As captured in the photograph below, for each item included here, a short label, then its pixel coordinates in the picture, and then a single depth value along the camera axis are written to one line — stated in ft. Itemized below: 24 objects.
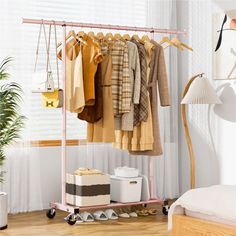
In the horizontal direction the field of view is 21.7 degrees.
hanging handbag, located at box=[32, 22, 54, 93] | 17.08
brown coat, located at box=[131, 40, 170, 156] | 18.47
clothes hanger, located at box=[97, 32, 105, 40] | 17.79
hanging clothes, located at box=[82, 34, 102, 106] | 17.01
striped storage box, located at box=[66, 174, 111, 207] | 17.49
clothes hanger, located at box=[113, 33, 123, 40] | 18.03
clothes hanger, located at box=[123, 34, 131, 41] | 18.35
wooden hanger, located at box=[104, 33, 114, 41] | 17.91
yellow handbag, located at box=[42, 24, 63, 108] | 17.35
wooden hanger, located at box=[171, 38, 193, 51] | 18.78
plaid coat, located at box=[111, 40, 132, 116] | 17.63
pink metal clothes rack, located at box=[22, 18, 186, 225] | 17.02
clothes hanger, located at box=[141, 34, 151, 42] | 18.67
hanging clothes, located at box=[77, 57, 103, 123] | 17.46
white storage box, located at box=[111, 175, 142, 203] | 18.58
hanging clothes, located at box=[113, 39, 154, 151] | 18.19
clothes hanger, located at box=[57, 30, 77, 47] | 17.49
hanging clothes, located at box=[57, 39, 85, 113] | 17.01
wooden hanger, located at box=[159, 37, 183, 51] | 18.76
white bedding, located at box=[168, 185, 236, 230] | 11.60
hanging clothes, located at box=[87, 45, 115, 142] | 17.28
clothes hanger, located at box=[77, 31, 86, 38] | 17.48
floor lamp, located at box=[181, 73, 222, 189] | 18.58
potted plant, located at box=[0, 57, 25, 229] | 16.43
